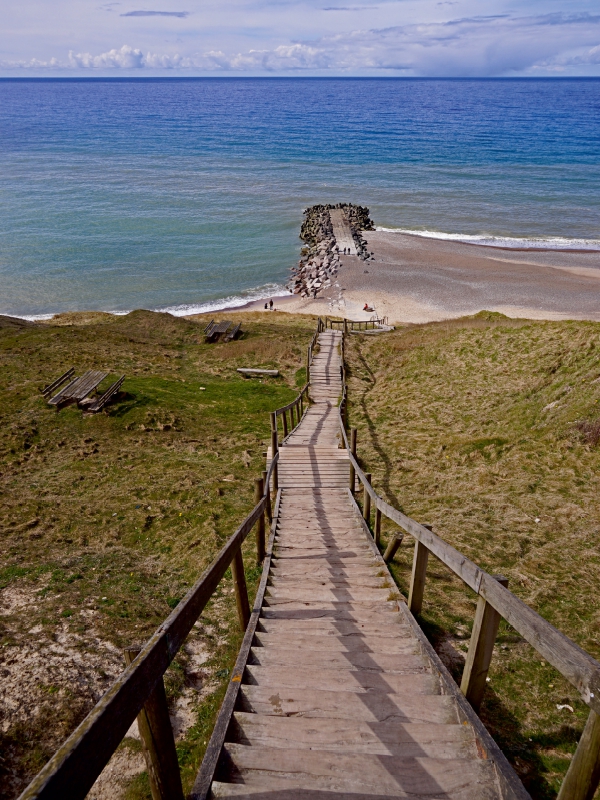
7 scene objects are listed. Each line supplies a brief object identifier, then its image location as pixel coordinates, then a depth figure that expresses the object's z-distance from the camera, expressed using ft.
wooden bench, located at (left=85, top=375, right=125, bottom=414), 56.08
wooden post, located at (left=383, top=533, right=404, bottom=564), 24.27
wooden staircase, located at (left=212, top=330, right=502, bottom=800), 10.38
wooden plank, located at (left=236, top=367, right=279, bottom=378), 76.18
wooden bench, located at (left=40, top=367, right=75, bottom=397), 58.80
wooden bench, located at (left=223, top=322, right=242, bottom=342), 90.74
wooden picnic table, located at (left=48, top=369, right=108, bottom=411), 56.29
